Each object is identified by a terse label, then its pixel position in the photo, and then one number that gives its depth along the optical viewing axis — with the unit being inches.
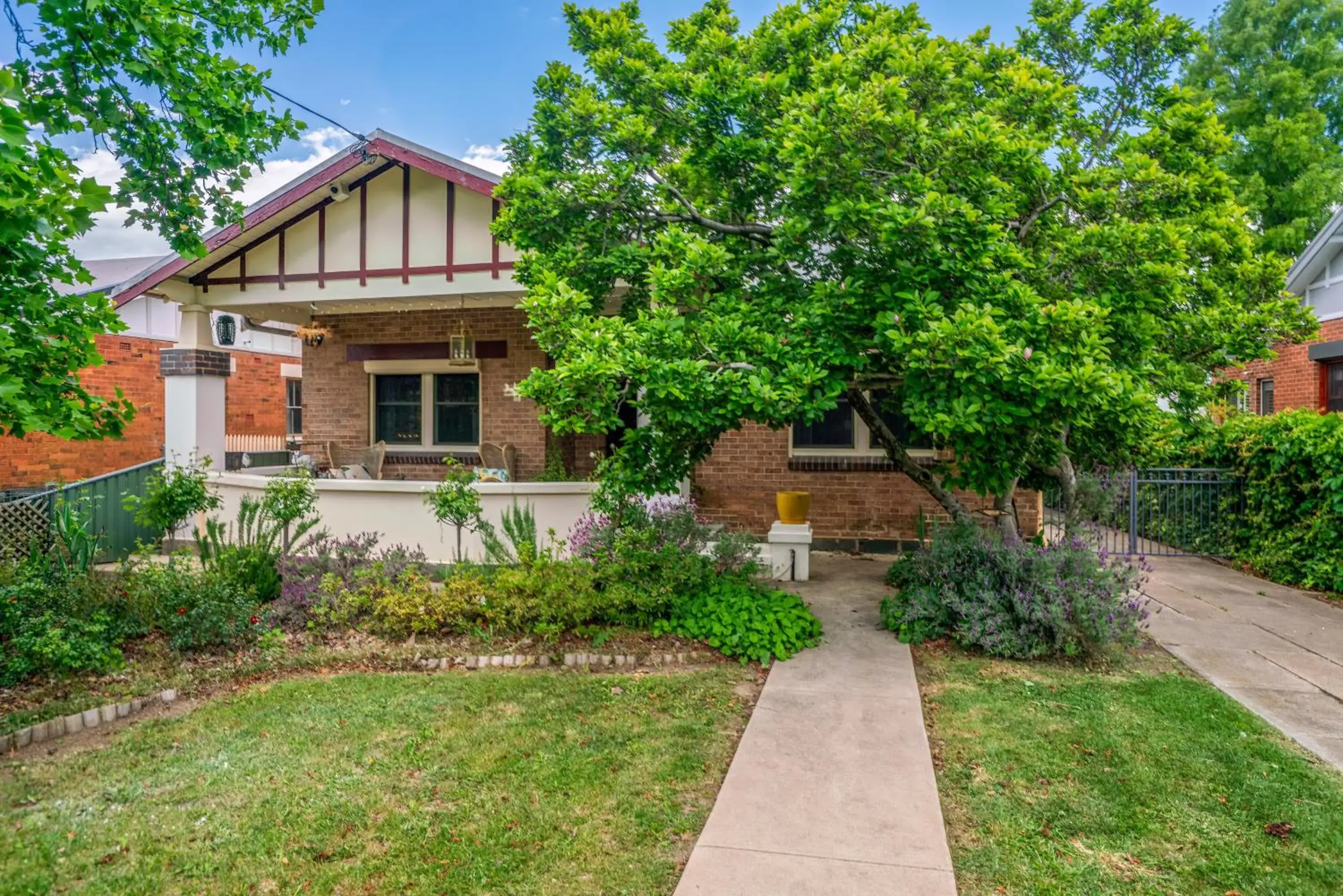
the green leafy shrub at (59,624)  194.1
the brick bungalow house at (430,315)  361.1
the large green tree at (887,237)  200.5
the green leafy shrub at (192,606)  223.5
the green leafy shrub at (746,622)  227.8
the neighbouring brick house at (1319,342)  525.3
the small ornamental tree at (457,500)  274.8
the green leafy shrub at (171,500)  270.7
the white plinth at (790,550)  322.0
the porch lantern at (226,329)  415.8
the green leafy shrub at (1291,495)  319.3
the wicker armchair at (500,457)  430.6
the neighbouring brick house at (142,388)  595.5
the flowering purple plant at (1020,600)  221.1
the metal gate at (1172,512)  401.4
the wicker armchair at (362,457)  449.7
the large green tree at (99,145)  139.3
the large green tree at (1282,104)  711.7
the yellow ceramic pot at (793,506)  321.1
